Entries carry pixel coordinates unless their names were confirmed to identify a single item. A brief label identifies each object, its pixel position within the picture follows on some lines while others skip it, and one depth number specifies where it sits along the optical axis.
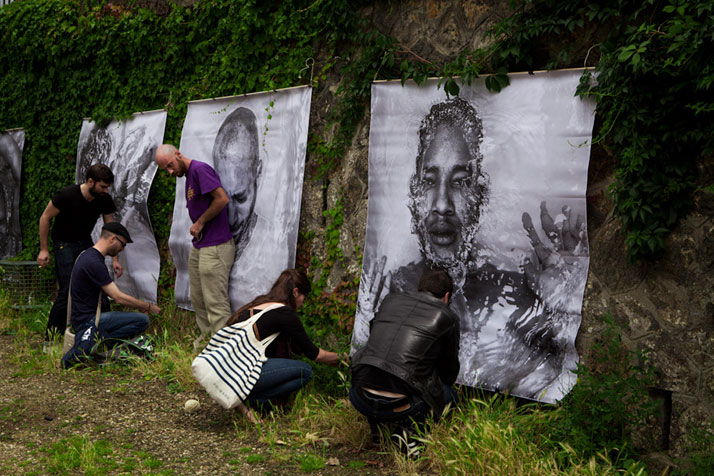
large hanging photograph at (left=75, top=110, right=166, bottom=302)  7.34
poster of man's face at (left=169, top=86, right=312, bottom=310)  5.81
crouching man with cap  5.77
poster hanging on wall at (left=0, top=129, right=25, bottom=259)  9.34
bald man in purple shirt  6.02
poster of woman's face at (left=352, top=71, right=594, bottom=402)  4.11
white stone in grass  4.88
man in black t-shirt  6.79
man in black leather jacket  3.86
